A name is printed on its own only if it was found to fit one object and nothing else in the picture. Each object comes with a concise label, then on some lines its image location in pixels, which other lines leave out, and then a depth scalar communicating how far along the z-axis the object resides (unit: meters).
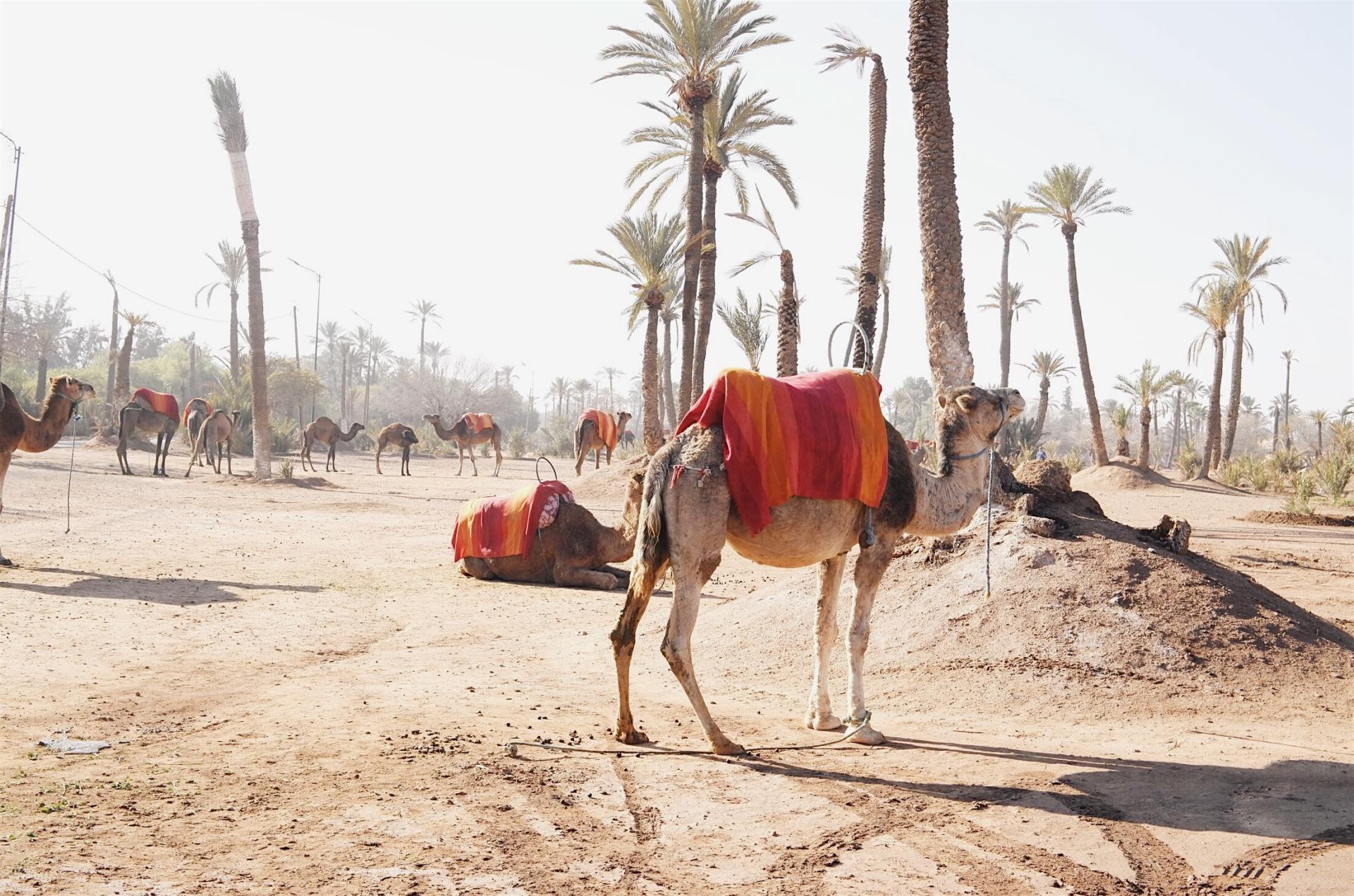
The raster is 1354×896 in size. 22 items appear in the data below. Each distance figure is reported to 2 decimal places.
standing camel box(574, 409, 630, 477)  35.81
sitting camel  12.75
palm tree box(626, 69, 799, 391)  30.08
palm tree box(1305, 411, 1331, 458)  54.53
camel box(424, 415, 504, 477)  40.41
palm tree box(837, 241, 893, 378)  44.56
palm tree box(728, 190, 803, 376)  22.56
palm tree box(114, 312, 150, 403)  41.91
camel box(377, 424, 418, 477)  38.00
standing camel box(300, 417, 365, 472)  38.12
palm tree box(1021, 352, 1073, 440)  55.92
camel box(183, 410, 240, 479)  30.92
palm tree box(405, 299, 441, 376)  105.94
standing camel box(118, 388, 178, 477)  29.64
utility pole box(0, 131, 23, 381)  34.16
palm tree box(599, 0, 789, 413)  27.17
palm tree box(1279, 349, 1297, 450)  80.80
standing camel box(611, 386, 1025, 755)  6.07
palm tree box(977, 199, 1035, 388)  49.75
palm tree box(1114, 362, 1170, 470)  35.34
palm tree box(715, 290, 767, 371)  34.81
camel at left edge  13.69
